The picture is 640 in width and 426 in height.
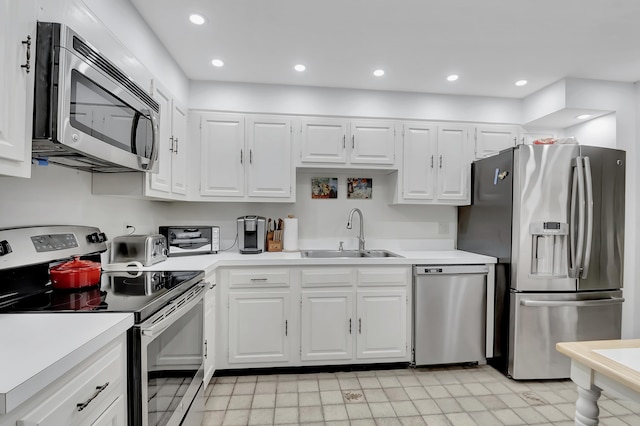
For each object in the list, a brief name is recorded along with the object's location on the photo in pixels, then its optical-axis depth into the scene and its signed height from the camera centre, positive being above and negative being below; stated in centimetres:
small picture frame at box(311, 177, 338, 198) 317 +30
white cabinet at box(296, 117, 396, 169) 287 +69
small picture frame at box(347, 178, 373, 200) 322 +30
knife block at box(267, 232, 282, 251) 294 -28
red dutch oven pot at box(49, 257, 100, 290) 141 -29
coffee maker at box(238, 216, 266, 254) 274 -17
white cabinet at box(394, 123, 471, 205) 300 +52
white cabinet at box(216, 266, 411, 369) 245 -80
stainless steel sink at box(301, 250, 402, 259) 300 -36
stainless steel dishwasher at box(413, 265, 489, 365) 258 -78
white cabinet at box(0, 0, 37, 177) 94 +39
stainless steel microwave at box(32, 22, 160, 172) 107 +42
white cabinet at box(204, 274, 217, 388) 217 -83
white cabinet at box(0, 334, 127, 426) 72 -50
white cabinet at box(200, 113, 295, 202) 278 +51
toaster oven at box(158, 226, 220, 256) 256 -21
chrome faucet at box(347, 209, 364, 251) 306 -11
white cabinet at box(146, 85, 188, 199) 212 +47
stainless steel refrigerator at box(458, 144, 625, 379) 241 -24
